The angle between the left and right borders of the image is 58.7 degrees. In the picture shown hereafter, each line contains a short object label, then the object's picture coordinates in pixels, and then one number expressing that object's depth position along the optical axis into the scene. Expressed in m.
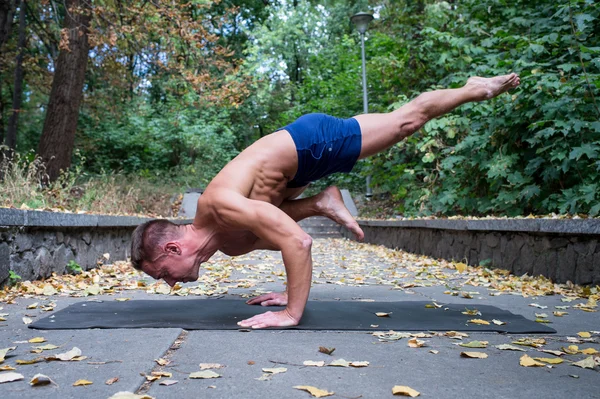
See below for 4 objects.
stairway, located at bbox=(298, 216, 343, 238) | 14.41
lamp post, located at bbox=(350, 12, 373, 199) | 13.66
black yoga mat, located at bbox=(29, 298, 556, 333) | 2.93
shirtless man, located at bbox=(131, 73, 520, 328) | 2.94
